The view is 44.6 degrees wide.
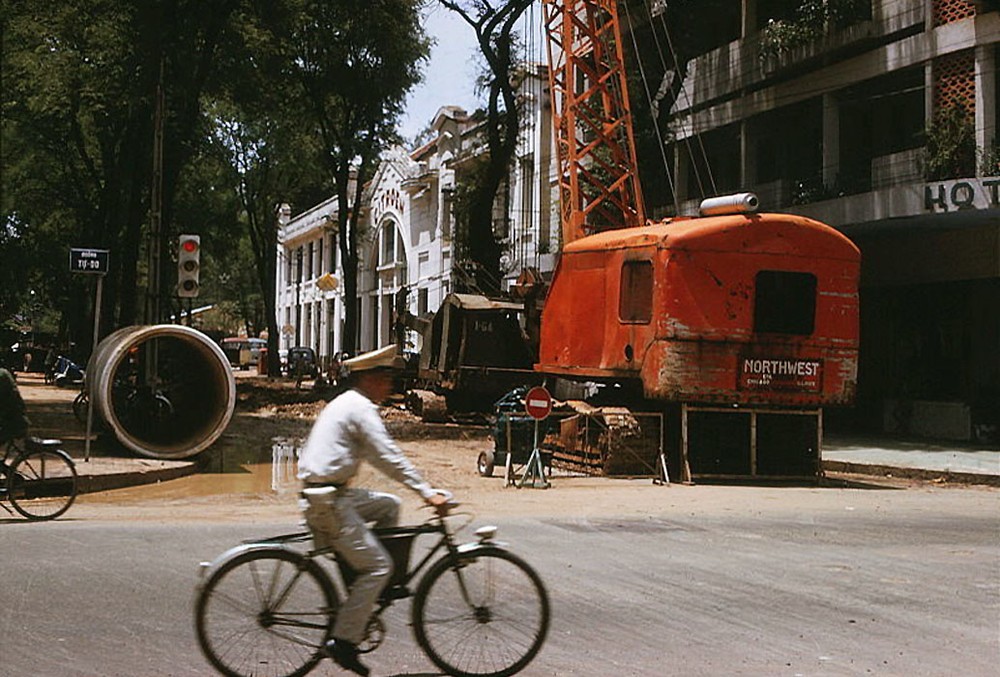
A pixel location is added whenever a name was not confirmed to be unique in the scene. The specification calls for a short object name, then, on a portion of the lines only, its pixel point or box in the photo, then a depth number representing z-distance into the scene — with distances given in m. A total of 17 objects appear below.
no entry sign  16.84
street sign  16.17
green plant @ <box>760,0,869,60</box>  26.38
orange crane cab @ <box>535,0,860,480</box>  18.64
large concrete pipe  18.16
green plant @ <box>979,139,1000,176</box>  22.50
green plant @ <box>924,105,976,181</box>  23.28
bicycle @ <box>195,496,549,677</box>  6.18
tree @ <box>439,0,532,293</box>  33.59
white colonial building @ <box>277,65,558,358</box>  43.88
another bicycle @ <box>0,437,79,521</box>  12.68
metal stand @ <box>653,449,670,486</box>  18.23
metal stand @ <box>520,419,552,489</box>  16.94
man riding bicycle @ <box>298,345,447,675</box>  6.09
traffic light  18.52
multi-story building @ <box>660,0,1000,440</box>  23.50
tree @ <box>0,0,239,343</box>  25.27
